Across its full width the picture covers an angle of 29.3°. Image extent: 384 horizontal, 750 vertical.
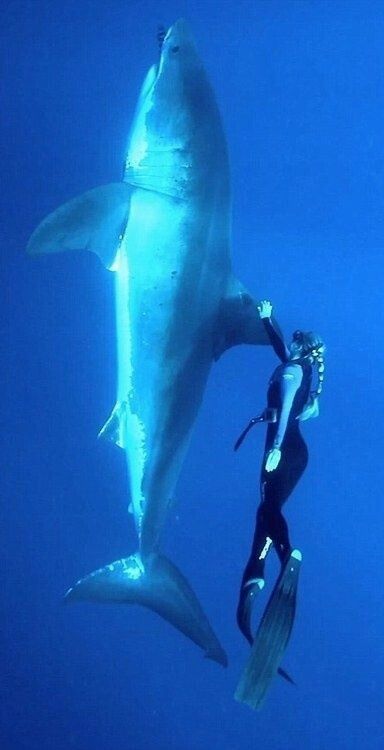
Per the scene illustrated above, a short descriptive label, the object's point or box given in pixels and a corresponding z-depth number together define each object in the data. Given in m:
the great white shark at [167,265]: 5.16
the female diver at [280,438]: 5.14
